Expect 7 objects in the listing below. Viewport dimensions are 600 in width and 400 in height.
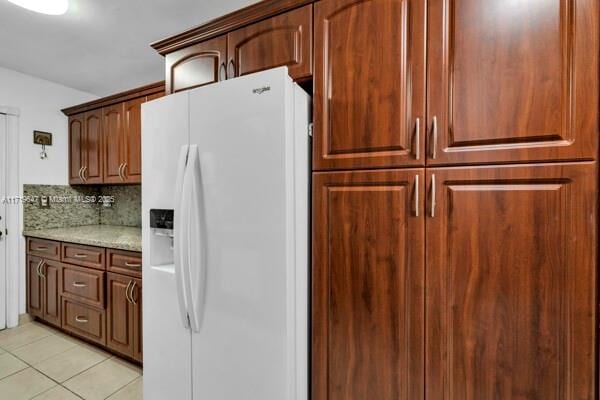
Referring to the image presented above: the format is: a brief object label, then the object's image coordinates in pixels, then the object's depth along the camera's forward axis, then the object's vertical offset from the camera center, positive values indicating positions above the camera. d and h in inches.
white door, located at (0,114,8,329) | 106.1 -5.2
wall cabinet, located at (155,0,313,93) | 52.3 +28.7
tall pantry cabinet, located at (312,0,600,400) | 35.7 -0.3
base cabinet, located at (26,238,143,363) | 83.8 -30.6
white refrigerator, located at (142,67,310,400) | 44.6 -6.4
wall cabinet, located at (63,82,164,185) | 103.1 +22.1
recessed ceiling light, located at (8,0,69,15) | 64.1 +42.4
